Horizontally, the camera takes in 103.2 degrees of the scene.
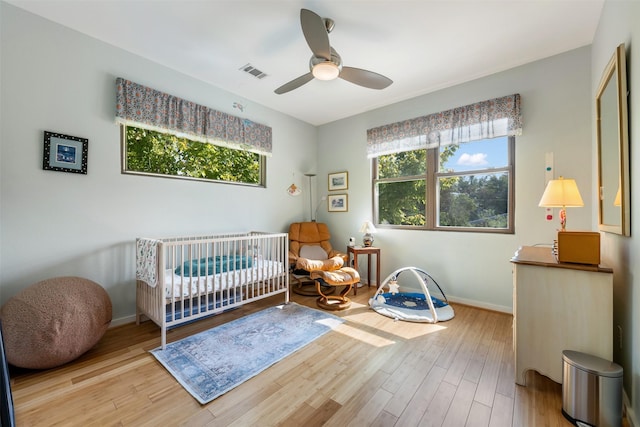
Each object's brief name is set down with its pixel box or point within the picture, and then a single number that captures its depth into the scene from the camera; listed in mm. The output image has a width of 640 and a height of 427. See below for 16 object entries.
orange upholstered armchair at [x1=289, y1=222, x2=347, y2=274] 3688
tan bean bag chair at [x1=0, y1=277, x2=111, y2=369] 1670
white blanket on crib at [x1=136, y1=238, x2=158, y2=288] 2121
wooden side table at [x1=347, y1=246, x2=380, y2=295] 3500
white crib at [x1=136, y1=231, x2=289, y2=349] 2117
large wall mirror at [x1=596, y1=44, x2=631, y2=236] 1373
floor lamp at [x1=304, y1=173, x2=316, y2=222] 4488
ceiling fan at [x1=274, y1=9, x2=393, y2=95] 1705
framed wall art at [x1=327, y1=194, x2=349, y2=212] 4145
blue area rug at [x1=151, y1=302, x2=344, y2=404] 1684
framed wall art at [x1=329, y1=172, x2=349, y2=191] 4127
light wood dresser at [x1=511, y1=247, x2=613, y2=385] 1393
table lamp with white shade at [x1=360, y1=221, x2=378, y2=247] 3646
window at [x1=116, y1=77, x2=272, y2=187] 2518
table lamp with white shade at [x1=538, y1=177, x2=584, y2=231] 1893
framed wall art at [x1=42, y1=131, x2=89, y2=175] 2094
